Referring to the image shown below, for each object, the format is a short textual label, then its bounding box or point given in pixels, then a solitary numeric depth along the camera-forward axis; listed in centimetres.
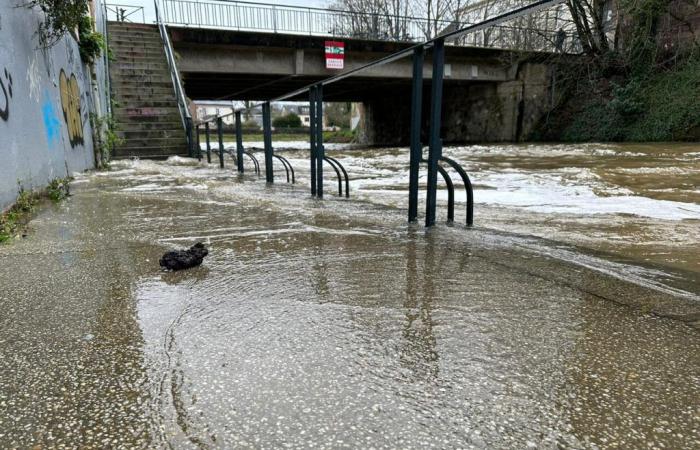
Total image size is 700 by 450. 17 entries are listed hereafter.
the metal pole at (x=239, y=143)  942
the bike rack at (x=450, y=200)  408
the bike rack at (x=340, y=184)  632
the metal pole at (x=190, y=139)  1327
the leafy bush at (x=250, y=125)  6231
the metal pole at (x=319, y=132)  579
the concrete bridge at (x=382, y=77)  1717
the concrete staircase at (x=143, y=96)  1320
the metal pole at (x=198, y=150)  1333
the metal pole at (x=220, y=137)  1114
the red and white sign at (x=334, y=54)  1819
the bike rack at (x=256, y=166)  1010
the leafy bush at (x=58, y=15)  603
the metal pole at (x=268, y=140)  761
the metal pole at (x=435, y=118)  355
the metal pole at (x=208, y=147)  1243
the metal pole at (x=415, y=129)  371
